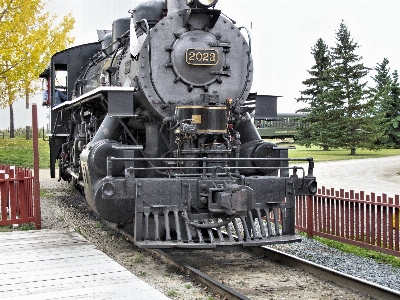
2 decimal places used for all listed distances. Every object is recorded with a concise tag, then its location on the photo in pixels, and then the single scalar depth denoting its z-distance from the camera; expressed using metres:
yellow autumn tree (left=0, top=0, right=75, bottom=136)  18.80
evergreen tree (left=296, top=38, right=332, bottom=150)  32.56
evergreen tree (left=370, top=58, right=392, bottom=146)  33.00
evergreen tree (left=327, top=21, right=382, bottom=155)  31.69
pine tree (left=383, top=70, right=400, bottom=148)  35.56
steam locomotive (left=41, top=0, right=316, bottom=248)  6.29
